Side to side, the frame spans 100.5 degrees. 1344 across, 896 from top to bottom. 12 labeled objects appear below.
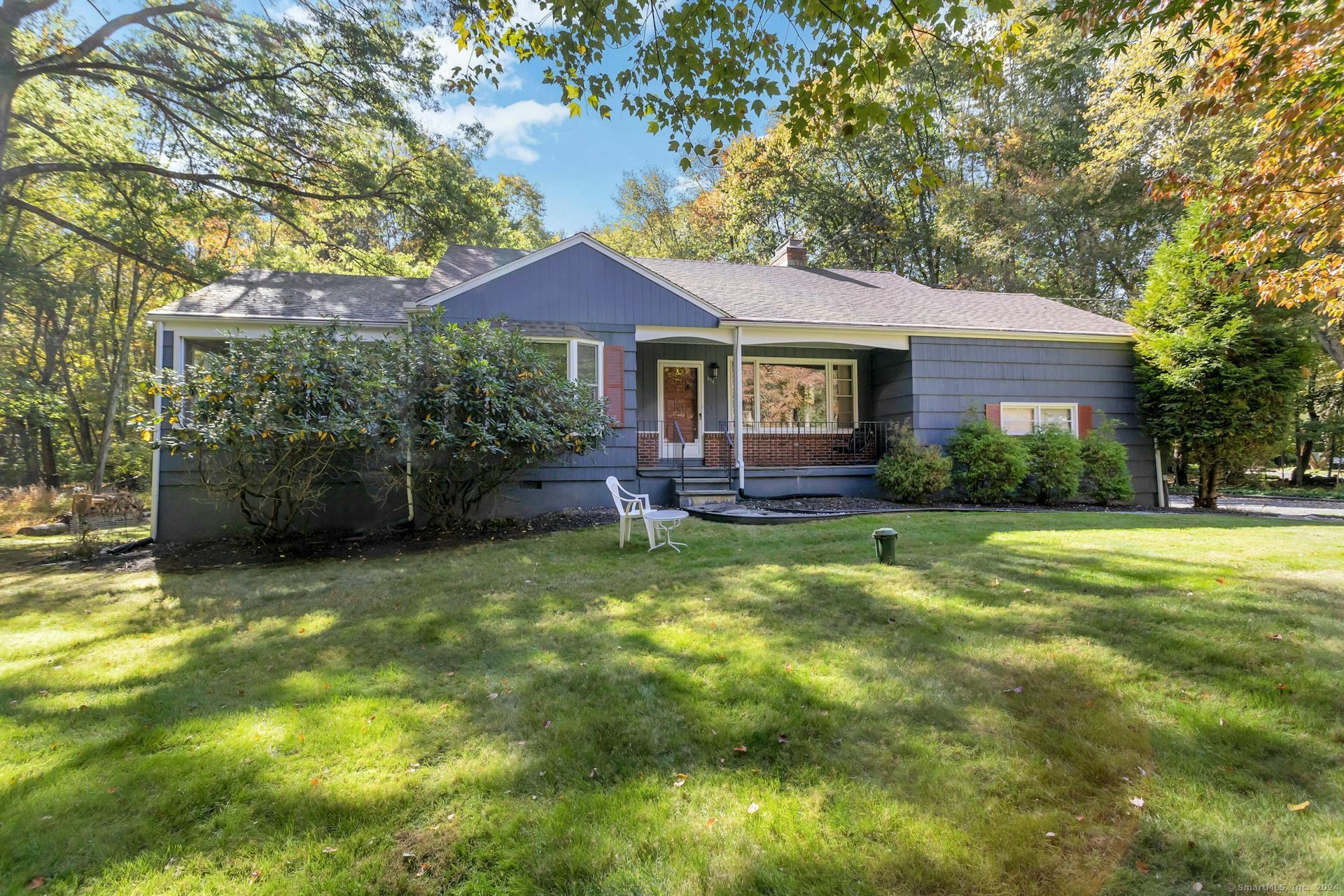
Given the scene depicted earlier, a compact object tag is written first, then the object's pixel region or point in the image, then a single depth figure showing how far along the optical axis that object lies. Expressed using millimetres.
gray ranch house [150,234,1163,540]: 8992
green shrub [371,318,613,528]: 6859
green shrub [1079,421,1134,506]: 10492
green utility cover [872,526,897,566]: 5254
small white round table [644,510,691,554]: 6336
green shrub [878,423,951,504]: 9844
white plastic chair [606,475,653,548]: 6523
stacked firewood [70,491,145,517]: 11468
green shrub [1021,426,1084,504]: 10109
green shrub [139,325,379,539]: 6188
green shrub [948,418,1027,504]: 9914
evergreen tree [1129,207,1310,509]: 9719
